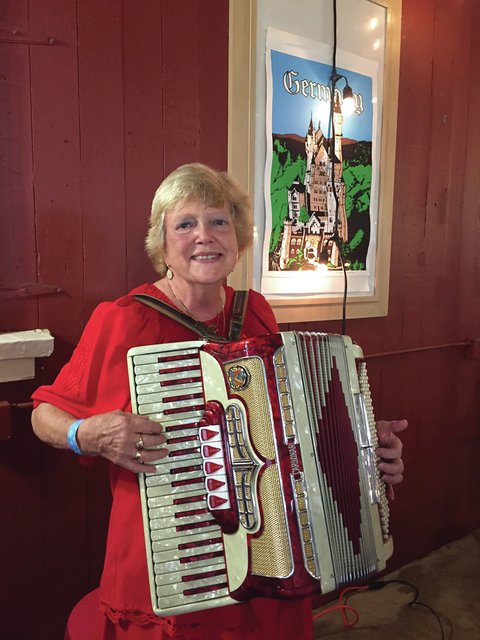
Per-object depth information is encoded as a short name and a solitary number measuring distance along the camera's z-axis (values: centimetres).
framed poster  176
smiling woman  98
